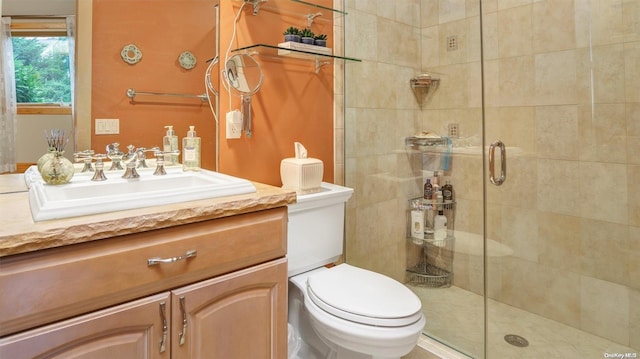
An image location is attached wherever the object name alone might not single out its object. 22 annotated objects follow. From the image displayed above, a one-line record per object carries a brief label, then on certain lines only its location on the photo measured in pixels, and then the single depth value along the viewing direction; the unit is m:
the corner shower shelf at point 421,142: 2.41
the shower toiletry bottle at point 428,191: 2.43
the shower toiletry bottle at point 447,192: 2.40
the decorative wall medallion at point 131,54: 1.48
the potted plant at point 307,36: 1.85
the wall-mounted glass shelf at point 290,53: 1.74
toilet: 1.24
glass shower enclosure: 1.77
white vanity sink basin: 0.91
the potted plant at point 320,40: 1.90
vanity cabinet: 0.80
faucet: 1.37
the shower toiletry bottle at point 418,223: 2.43
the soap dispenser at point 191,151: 1.55
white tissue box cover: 1.73
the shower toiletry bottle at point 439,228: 2.41
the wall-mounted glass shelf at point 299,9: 1.76
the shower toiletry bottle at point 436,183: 2.43
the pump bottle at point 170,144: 1.58
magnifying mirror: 1.70
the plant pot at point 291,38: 1.80
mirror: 1.37
